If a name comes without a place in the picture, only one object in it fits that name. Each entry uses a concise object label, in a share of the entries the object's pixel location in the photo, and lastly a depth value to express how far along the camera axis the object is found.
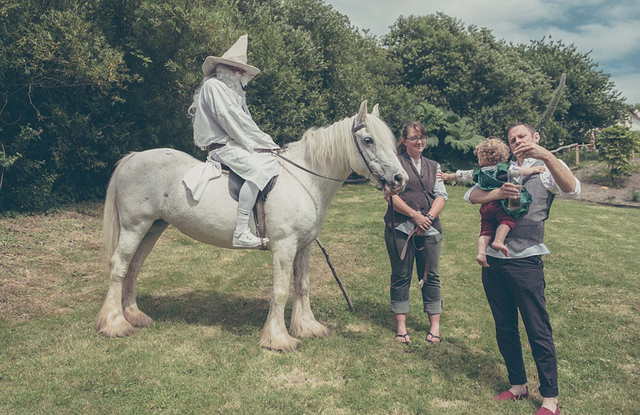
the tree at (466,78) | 22.83
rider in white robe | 4.37
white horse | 4.38
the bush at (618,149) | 18.12
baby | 3.31
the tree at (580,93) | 30.62
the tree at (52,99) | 8.27
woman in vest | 4.77
